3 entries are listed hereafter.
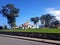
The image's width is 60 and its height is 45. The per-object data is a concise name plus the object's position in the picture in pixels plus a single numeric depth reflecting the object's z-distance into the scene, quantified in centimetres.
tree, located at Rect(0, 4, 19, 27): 3484
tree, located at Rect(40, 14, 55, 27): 5437
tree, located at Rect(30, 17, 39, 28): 5903
